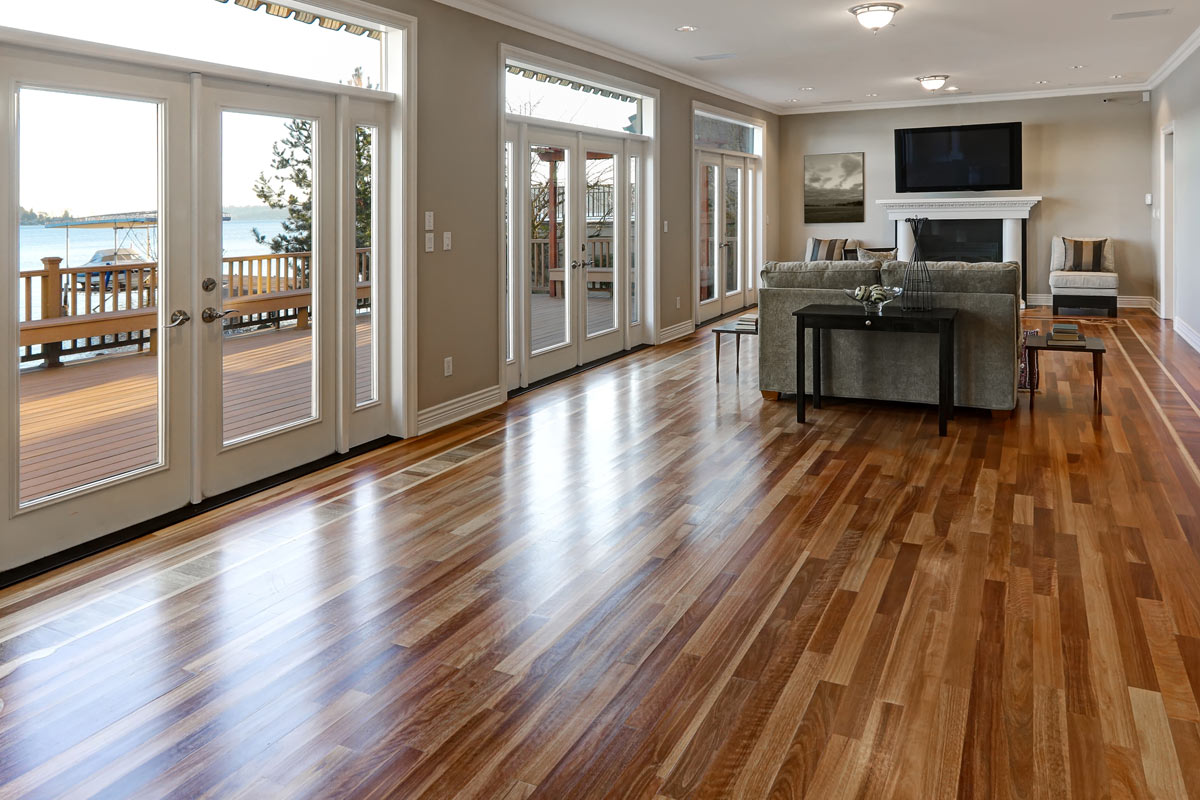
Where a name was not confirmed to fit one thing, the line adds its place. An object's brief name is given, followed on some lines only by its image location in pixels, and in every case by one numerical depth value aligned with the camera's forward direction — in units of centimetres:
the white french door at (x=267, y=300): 402
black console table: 514
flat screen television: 1127
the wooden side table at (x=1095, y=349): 569
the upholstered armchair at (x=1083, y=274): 1048
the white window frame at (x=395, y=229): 418
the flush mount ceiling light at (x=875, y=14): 611
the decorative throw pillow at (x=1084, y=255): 1085
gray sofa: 548
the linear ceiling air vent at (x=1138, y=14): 654
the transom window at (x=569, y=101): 648
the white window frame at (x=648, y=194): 738
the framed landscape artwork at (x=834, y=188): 1240
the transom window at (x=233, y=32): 334
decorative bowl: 537
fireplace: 1132
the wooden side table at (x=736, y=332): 652
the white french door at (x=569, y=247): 666
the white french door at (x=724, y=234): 1014
